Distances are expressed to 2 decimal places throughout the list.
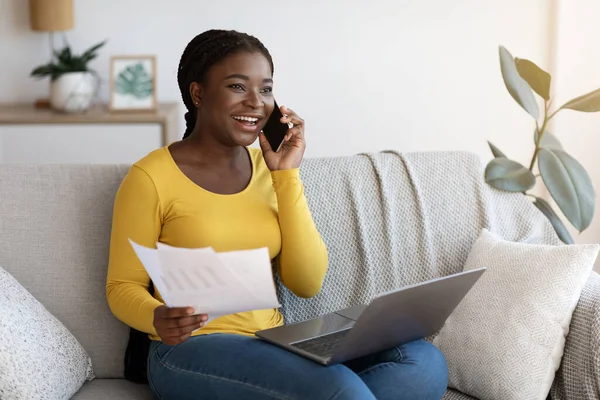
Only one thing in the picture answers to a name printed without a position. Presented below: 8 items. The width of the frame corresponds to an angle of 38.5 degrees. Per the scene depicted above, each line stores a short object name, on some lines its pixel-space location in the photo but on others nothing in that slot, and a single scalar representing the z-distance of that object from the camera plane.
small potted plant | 3.54
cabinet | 3.44
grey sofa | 1.91
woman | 1.56
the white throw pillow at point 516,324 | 1.80
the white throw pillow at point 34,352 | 1.61
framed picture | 3.59
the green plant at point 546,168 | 2.25
